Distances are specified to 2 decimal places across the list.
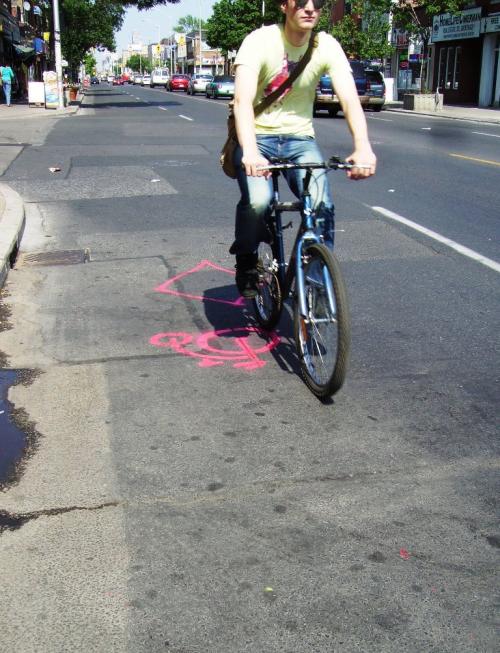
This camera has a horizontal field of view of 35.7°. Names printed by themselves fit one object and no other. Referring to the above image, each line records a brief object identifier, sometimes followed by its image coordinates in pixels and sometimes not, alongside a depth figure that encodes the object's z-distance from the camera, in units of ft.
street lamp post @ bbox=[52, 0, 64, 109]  110.73
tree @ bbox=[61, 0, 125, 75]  180.14
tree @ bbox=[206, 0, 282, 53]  254.27
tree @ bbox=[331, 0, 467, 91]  146.41
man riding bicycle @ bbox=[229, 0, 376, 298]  12.69
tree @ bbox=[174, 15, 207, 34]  608.84
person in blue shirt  118.93
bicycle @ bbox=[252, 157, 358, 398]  12.24
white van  308.69
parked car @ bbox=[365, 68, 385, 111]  110.22
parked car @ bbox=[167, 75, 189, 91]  229.86
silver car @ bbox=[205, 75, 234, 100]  157.38
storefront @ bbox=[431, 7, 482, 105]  136.05
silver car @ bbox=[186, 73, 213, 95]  191.62
